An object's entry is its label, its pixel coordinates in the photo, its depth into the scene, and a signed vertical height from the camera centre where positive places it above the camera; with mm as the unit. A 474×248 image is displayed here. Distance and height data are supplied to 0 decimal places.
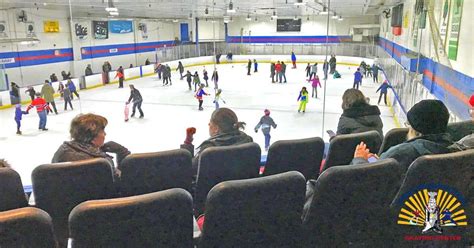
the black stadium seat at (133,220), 1351 -652
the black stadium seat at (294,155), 2340 -702
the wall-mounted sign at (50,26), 14594 +827
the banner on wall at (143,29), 21094 +982
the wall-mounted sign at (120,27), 19406 +1066
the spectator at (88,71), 16070 -1039
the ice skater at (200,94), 12547 -1622
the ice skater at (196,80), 14852 -1360
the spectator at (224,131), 2617 -615
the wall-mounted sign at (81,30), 15930 +728
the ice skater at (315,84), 14191 -1509
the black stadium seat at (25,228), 1285 -631
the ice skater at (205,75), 15305 -1221
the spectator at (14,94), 12961 -1612
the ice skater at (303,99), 11530 -1714
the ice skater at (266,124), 8219 -1738
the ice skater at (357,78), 13171 -1193
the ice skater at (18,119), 10062 -1920
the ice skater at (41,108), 10227 -1709
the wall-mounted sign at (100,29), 17797 +843
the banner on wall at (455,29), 5379 +210
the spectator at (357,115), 3141 -600
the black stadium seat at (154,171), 2103 -721
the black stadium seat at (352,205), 1629 -739
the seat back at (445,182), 1673 -643
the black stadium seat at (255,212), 1502 -703
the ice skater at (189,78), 15516 -1331
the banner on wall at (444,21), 6238 +396
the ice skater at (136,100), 11641 -1682
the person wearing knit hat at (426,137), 1857 -471
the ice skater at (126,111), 11409 -1963
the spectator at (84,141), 2262 -600
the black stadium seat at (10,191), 1915 -740
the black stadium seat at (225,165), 2166 -704
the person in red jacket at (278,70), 16344 -1088
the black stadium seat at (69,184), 1946 -729
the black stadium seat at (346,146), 2463 -674
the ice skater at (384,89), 12195 -1473
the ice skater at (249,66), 17125 -962
